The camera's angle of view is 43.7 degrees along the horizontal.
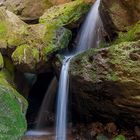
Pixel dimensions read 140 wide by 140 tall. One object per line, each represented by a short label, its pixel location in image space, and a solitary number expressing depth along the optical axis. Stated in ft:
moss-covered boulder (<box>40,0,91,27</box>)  14.16
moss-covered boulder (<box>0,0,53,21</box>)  17.46
